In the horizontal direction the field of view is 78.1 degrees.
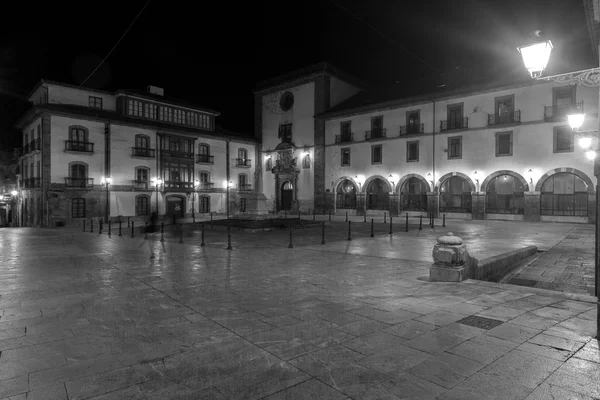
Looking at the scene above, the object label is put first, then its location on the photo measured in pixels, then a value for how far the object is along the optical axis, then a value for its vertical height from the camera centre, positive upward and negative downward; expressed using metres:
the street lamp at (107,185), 32.78 +1.35
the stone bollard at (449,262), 7.53 -1.29
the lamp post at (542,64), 5.78 +2.30
